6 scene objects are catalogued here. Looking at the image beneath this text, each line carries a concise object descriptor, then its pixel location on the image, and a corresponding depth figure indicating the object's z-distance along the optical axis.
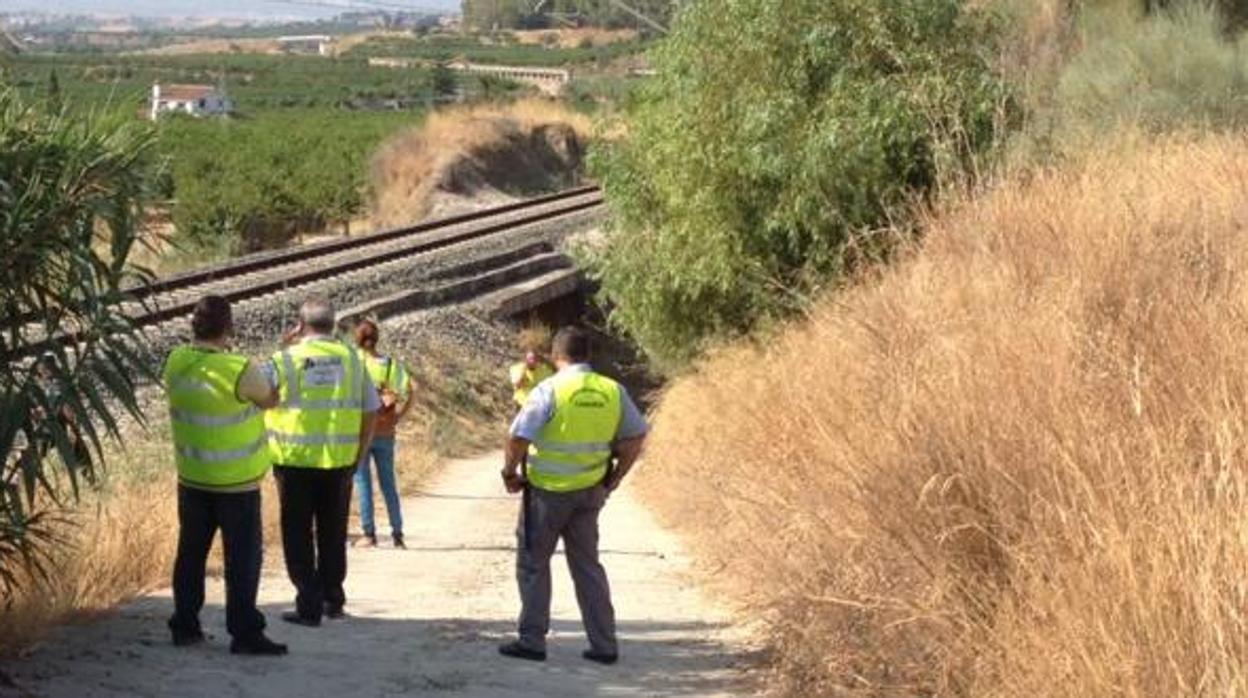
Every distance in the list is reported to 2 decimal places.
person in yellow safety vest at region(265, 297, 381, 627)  11.34
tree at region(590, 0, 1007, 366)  21.83
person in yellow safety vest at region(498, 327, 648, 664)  10.75
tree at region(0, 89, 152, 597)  8.97
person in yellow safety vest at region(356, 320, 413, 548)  15.65
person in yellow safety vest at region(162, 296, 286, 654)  10.19
